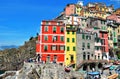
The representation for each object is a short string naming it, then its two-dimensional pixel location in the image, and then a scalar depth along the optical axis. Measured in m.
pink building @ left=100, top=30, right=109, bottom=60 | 33.78
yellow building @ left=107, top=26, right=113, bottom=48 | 38.06
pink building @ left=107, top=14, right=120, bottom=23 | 45.42
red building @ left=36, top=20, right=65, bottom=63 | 29.86
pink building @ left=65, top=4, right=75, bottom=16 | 47.84
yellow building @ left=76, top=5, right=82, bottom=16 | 49.19
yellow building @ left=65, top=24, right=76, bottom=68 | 30.50
